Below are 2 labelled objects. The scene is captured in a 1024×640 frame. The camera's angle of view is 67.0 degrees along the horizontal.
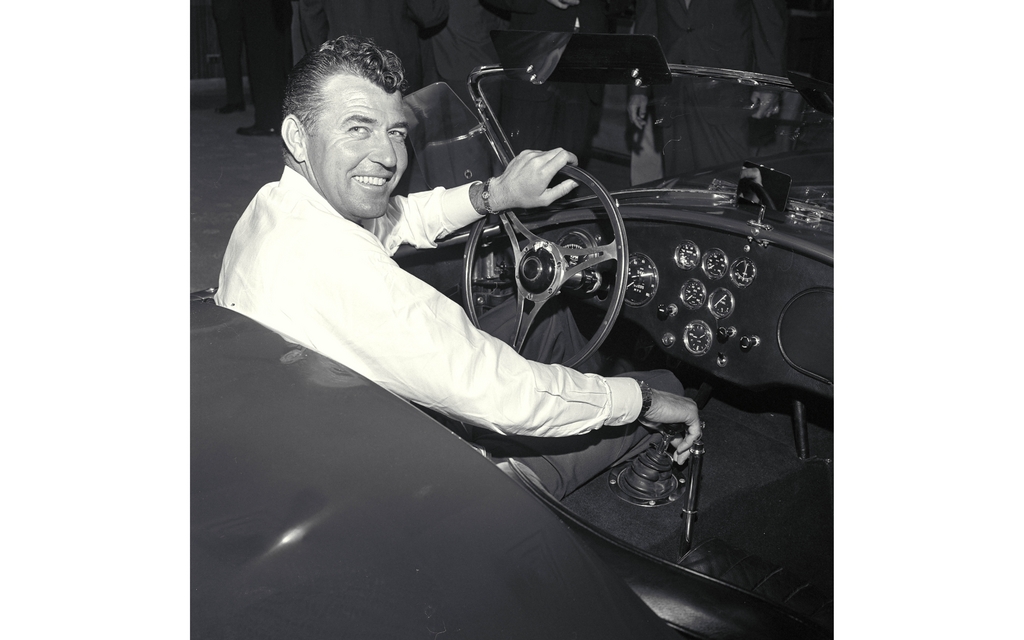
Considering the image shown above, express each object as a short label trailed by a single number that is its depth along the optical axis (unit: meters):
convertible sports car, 0.84
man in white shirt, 1.24
